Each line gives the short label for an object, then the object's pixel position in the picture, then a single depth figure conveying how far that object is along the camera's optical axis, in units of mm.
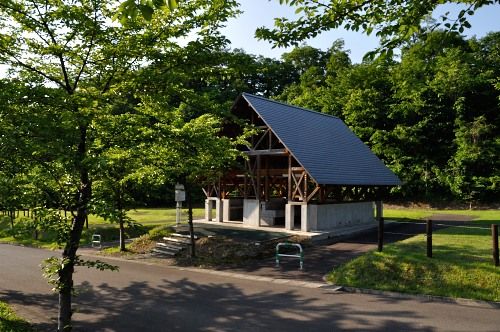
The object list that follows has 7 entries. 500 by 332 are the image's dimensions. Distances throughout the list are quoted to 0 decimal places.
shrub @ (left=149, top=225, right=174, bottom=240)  18984
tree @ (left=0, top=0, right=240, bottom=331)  6328
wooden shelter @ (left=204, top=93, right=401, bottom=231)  20141
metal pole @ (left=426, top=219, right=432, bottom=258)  11938
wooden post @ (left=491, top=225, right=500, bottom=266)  11000
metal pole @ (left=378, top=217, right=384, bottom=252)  12992
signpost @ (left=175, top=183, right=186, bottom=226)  21938
